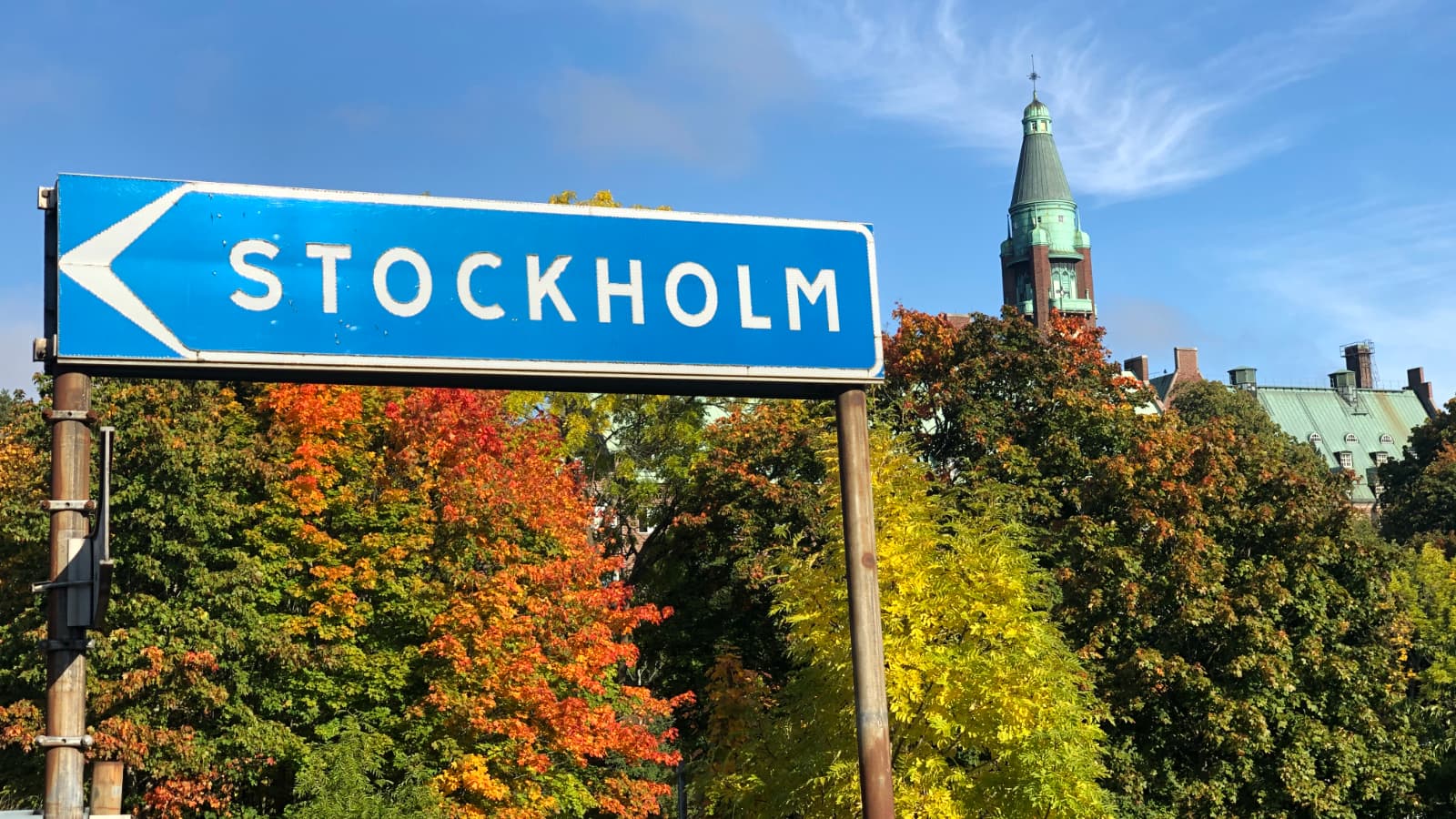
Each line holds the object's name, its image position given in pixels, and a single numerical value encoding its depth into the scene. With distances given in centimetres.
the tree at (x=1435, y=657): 3850
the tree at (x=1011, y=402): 4178
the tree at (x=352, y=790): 2805
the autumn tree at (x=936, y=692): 2745
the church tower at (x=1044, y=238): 14400
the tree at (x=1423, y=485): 8344
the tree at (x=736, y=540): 4028
